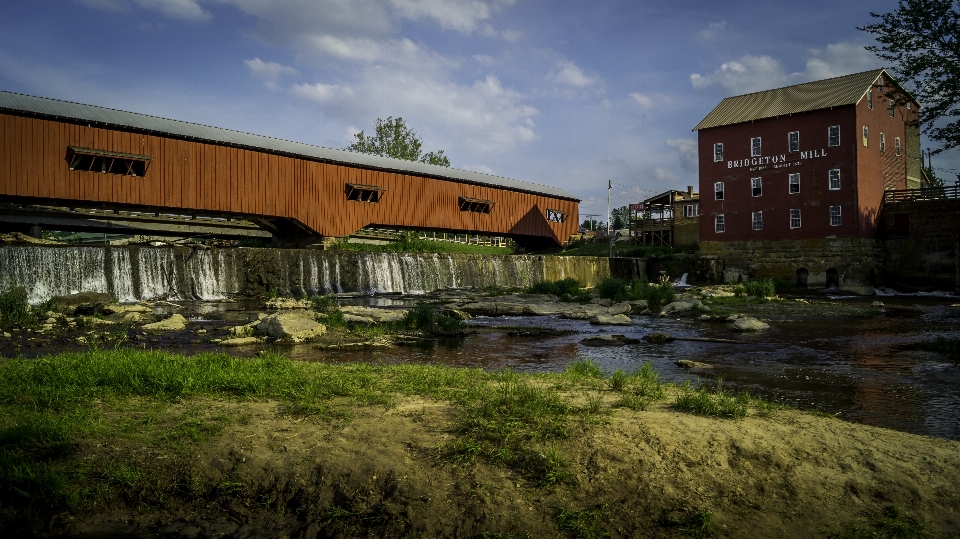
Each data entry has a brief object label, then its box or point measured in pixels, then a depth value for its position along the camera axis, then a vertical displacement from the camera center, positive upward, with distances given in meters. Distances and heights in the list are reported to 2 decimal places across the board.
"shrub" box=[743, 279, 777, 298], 27.00 -1.17
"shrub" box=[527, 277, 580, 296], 26.66 -0.85
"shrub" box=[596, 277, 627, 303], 24.22 -0.90
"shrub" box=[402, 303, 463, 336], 14.02 -1.12
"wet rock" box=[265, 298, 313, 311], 19.25 -0.87
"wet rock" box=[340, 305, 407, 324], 15.56 -1.06
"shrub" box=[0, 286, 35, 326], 13.81 -0.58
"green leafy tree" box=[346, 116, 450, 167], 60.16 +12.10
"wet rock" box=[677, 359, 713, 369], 10.03 -1.58
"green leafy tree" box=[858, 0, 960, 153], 19.23 +6.24
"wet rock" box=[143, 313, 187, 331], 13.64 -0.99
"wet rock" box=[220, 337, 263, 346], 11.42 -1.17
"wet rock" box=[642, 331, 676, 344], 13.51 -1.54
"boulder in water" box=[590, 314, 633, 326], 17.42 -1.49
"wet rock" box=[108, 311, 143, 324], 14.60 -0.88
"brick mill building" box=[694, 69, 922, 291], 35.81 +5.07
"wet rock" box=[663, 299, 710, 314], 20.57 -1.39
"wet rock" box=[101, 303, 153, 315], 15.67 -0.72
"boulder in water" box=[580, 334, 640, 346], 13.14 -1.55
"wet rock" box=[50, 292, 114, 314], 15.93 -0.55
